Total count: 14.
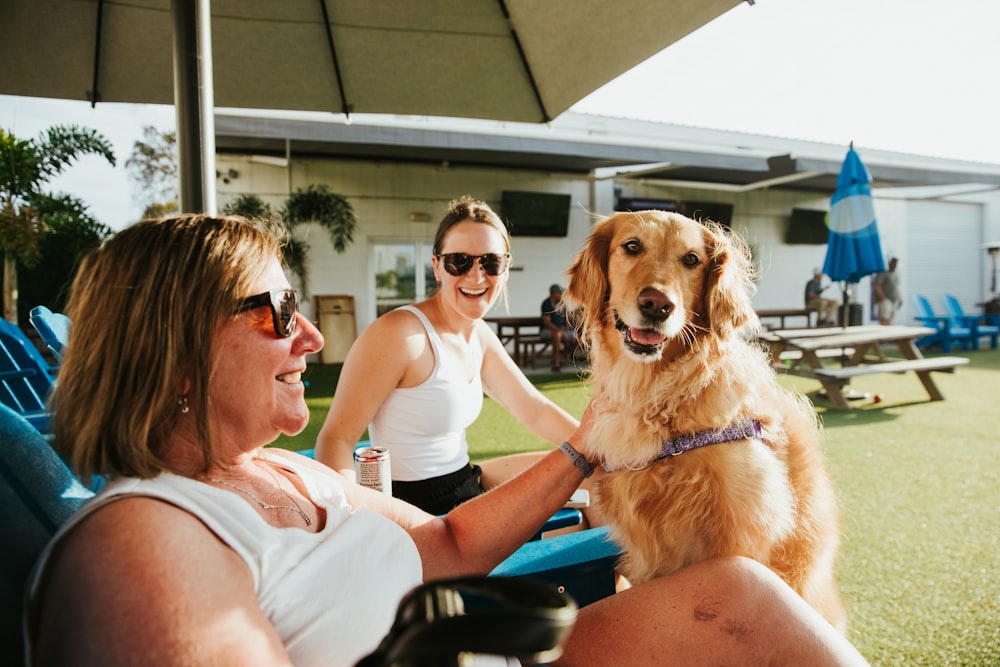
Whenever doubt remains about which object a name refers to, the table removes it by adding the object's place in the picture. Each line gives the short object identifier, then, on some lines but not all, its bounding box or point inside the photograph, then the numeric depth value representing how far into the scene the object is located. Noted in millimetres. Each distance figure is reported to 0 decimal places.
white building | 11938
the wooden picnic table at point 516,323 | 11703
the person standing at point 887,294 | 16562
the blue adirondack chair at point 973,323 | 14602
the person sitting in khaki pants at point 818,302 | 15805
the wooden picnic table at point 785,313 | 14744
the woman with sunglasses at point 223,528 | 777
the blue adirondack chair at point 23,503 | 837
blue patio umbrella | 8031
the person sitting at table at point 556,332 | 11336
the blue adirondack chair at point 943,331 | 14227
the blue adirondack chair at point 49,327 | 2359
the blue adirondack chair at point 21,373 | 3858
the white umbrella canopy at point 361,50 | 2930
